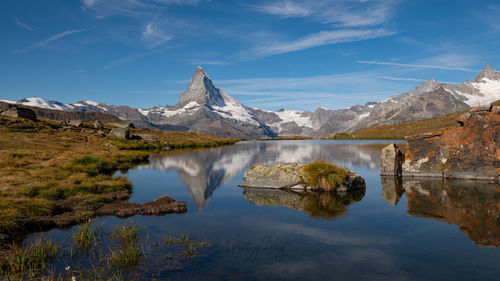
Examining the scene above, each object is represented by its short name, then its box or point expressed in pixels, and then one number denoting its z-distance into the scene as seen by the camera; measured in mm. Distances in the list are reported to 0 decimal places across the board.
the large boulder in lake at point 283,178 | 28578
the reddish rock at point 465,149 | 30625
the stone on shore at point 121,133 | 98538
